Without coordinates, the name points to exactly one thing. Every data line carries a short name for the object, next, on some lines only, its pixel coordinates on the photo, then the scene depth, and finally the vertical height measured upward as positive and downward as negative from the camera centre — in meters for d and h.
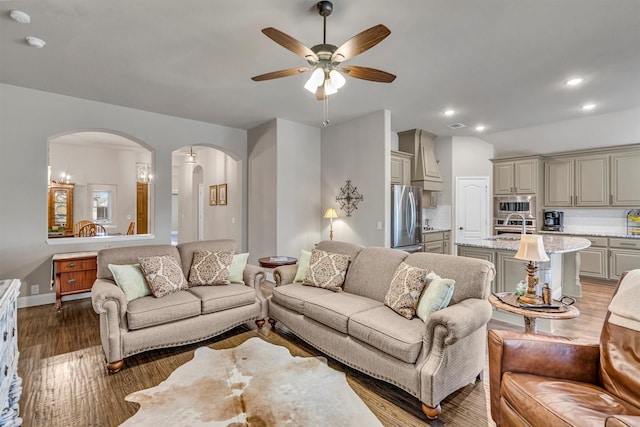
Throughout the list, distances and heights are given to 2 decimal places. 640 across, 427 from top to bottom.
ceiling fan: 2.13 +1.21
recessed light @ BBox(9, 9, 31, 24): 2.54 +1.66
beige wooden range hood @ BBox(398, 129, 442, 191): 6.35 +1.17
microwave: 6.58 +0.19
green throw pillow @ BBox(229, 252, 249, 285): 3.65 -0.62
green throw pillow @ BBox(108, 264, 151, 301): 2.96 -0.63
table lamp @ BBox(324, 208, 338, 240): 5.36 +0.02
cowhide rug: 2.01 -1.31
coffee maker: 6.46 -0.12
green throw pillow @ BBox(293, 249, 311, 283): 3.64 -0.61
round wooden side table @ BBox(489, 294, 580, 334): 2.30 -0.74
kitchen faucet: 6.50 -0.14
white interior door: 7.05 +0.15
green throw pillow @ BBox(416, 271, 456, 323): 2.34 -0.62
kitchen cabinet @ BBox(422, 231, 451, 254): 6.16 -0.55
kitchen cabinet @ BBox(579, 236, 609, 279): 5.68 -0.83
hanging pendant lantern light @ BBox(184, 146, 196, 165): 7.68 +1.38
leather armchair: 1.44 -0.86
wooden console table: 4.12 -0.77
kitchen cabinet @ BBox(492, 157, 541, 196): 6.44 +0.83
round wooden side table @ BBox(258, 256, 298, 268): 4.25 -0.65
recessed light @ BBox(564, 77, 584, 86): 3.88 +1.68
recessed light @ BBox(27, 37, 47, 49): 2.92 +1.66
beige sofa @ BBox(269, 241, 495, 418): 2.07 -0.86
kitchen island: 3.54 -0.64
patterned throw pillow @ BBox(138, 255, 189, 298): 3.06 -0.59
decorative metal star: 5.46 +0.31
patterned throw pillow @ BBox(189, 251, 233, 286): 3.46 -0.60
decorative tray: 2.38 -0.72
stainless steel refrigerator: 5.18 -0.05
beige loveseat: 2.63 -0.89
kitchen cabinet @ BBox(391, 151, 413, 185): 5.67 +0.88
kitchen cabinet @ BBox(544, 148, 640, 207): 5.56 +0.66
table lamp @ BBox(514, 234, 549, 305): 2.45 -0.34
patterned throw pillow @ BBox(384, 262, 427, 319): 2.50 -0.63
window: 8.34 +0.38
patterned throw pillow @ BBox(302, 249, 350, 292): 3.35 -0.61
